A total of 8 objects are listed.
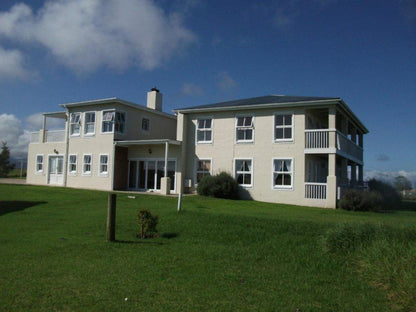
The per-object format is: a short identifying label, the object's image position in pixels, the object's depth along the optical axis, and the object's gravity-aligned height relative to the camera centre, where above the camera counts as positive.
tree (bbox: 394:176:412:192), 40.19 +1.40
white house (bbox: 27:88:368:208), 21.55 +2.76
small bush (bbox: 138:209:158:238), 10.20 -0.91
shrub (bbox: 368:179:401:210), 25.22 +0.19
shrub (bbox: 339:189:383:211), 19.56 -0.30
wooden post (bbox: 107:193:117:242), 9.50 -0.85
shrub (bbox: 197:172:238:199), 21.92 +0.26
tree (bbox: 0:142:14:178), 49.47 +3.06
